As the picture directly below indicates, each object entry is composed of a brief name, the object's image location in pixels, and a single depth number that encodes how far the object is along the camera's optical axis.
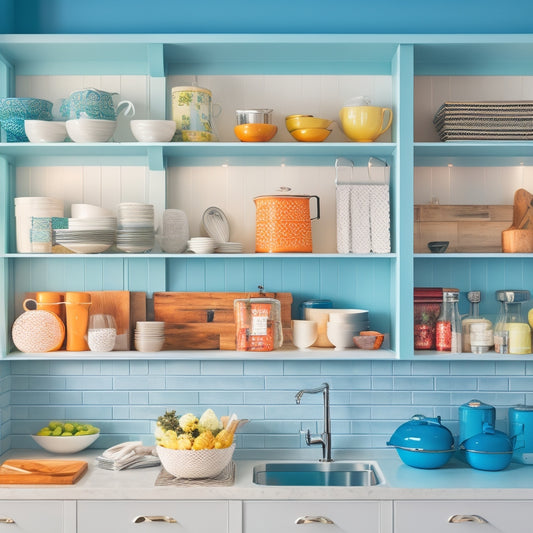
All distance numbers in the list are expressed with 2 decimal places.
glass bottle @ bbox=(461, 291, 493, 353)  2.96
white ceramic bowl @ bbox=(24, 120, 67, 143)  2.90
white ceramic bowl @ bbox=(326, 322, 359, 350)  2.98
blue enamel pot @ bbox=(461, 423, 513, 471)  2.78
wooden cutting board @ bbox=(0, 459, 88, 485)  2.64
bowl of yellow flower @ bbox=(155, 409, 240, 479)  2.63
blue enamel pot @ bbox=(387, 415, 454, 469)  2.79
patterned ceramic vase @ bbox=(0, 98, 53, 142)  2.93
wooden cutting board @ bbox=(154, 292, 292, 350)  3.09
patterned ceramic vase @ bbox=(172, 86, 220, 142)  2.98
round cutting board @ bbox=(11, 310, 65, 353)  2.97
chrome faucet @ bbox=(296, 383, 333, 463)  2.99
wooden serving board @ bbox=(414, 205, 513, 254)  3.11
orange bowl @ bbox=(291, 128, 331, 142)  2.95
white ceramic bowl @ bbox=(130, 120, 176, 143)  2.89
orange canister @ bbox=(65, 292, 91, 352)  3.00
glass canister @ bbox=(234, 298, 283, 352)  2.96
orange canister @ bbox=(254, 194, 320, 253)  2.95
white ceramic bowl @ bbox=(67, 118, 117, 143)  2.89
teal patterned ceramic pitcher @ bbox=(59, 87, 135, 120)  2.92
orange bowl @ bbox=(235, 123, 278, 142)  2.94
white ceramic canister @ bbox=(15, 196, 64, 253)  3.00
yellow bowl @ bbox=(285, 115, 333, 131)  2.95
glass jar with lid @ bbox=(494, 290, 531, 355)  2.94
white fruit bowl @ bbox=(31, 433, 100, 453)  2.96
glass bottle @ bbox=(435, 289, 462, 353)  2.98
